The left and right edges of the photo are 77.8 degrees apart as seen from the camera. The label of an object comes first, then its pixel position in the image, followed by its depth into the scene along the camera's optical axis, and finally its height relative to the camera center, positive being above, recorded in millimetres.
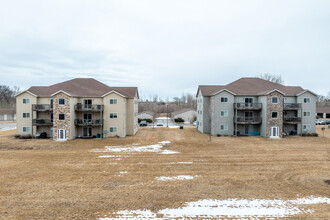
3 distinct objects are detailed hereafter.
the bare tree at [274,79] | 81875 +13282
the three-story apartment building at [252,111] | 35812 +191
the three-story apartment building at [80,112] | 32938 -58
